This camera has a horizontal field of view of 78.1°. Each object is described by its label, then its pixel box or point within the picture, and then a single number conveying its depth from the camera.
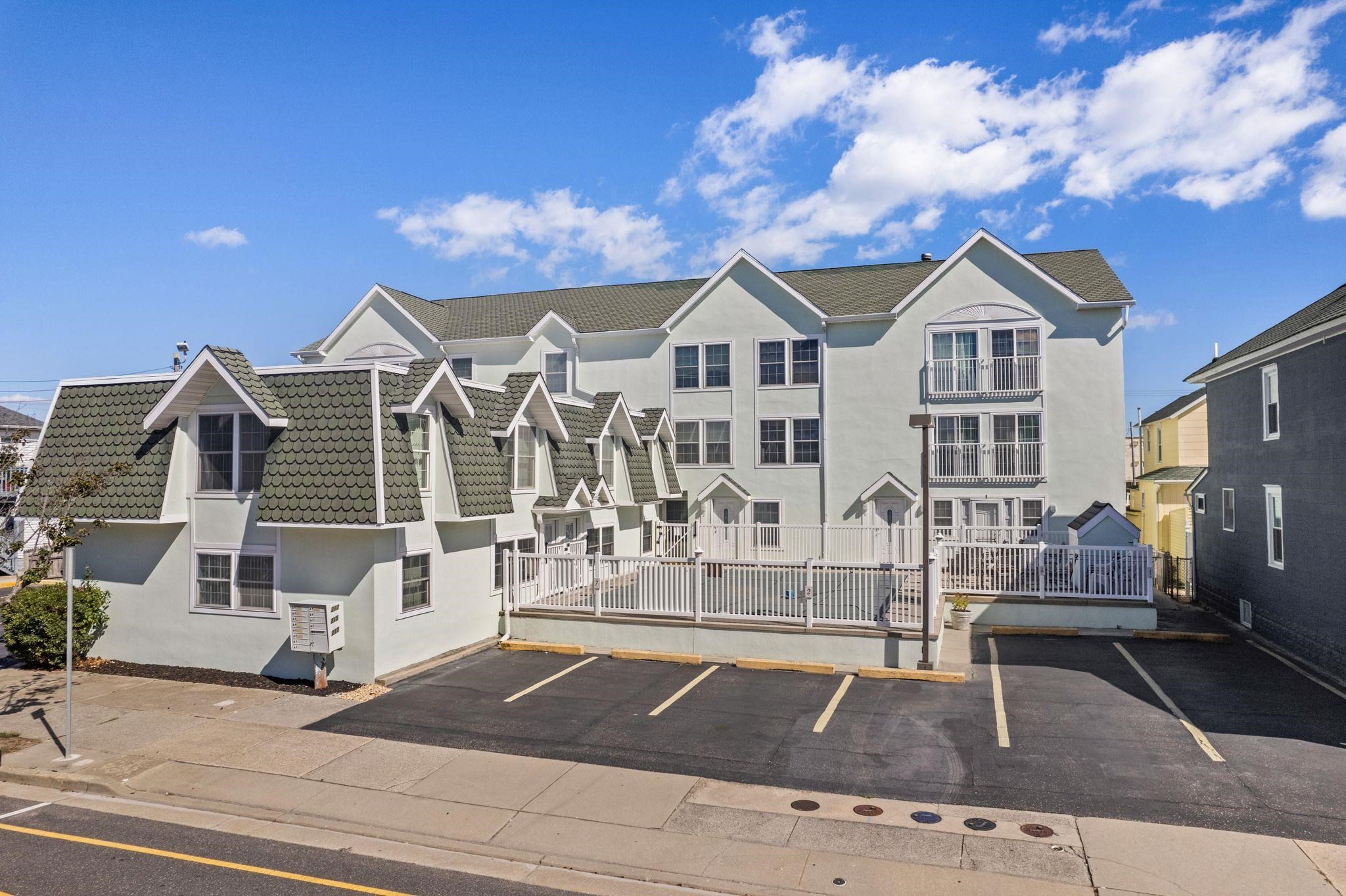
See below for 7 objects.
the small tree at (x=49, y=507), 12.42
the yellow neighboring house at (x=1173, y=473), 34.41
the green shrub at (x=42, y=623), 16.02
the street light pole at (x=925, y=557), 15.30
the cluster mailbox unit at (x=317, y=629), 14.70
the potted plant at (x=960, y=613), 19.83
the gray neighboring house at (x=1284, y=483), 15.60
